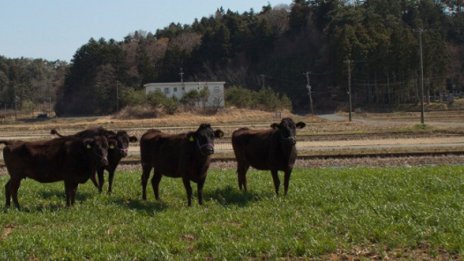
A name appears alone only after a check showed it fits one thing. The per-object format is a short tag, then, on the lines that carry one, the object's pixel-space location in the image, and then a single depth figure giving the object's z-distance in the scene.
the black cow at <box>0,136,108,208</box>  13.75
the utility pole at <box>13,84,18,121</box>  145.75
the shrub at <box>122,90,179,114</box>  92.88
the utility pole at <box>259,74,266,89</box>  130.46
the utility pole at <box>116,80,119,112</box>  117.85
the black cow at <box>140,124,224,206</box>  13.64
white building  111.24
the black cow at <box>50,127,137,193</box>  16.00
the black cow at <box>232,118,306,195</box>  14.70
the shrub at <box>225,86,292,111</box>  100.25
